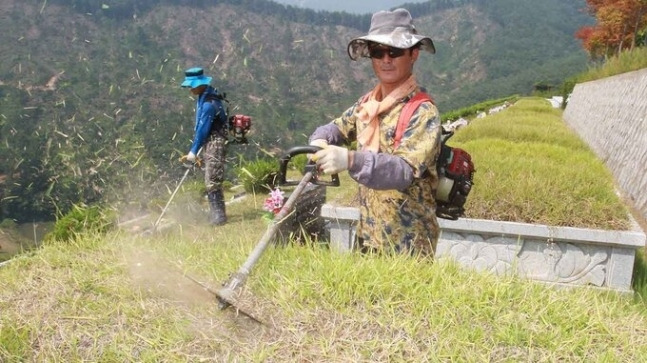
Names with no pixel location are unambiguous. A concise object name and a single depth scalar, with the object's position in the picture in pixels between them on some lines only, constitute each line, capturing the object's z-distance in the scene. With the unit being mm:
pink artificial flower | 3727
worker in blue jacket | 7848
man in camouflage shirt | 2564
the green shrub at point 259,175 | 11664
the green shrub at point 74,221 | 7793
